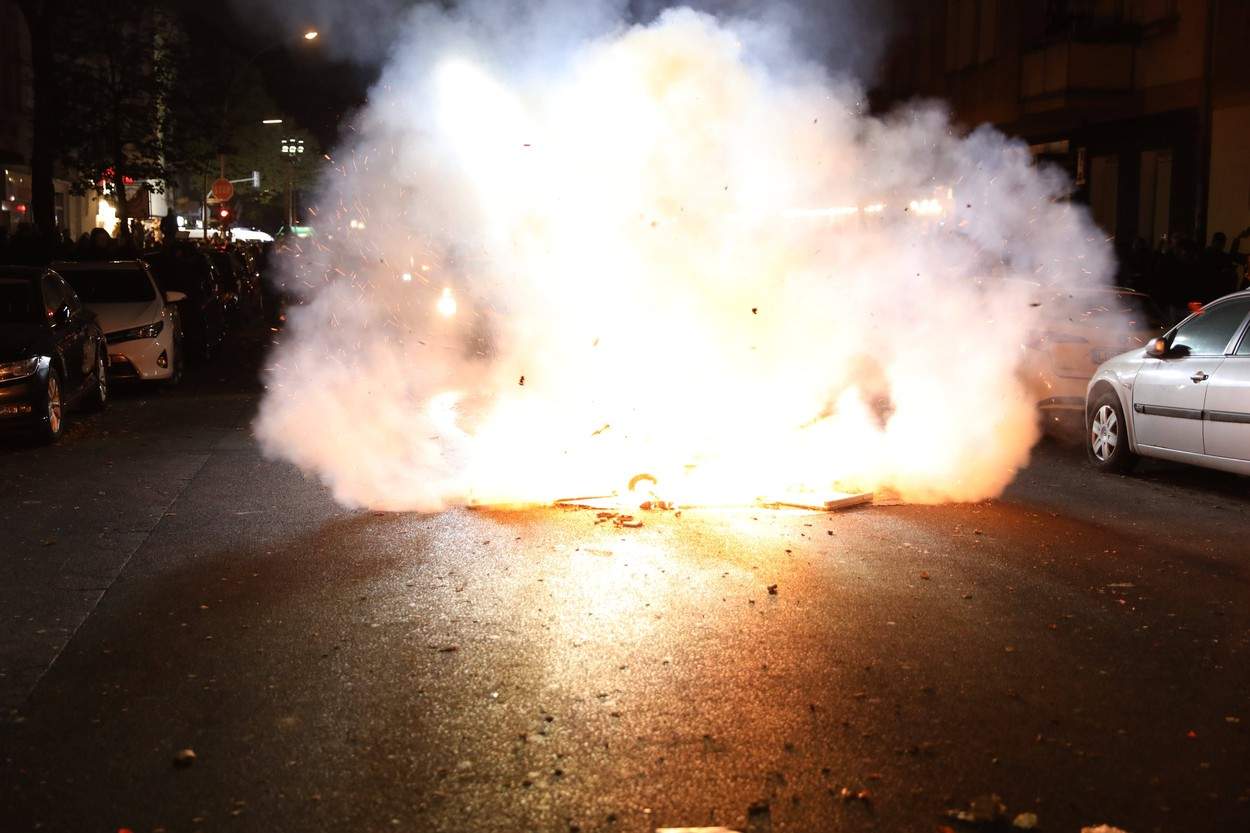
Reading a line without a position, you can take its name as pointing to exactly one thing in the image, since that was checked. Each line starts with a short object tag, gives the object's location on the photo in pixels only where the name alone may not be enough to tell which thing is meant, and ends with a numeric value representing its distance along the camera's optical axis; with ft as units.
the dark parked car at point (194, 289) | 66.49
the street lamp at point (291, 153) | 170.60
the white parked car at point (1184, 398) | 29.76
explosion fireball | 31.96
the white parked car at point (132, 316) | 51.78
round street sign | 112.56
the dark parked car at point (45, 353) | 36.94
